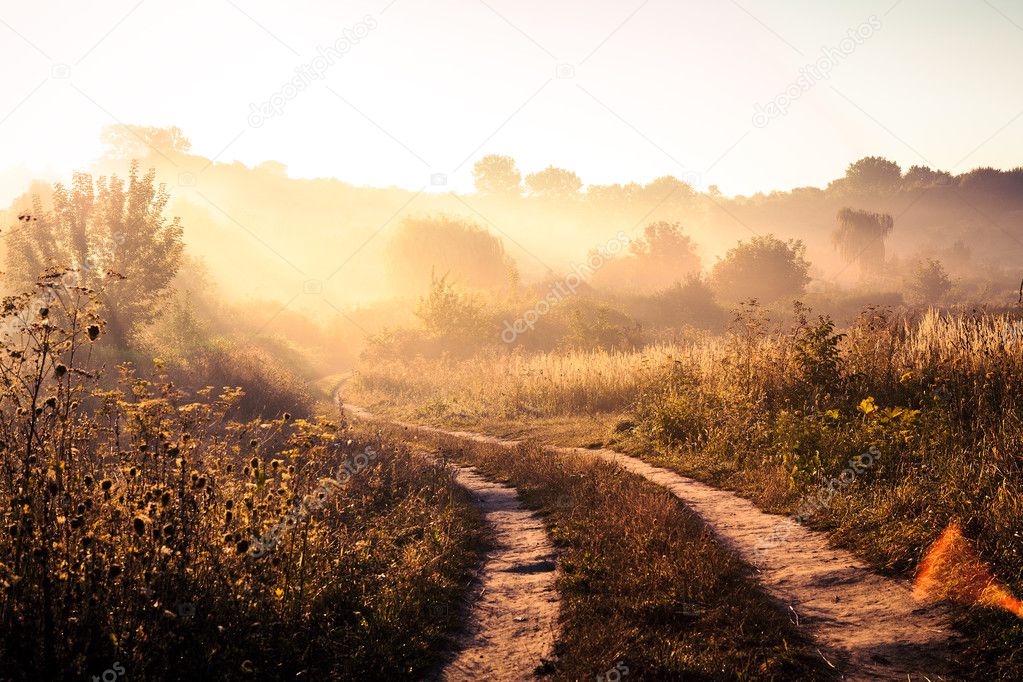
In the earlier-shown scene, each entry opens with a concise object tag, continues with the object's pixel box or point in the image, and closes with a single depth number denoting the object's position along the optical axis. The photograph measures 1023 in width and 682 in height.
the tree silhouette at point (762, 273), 51.41
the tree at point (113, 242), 22.00
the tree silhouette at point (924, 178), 88.23
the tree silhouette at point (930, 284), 48.05
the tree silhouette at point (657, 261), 61.69
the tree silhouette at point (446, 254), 56.00
